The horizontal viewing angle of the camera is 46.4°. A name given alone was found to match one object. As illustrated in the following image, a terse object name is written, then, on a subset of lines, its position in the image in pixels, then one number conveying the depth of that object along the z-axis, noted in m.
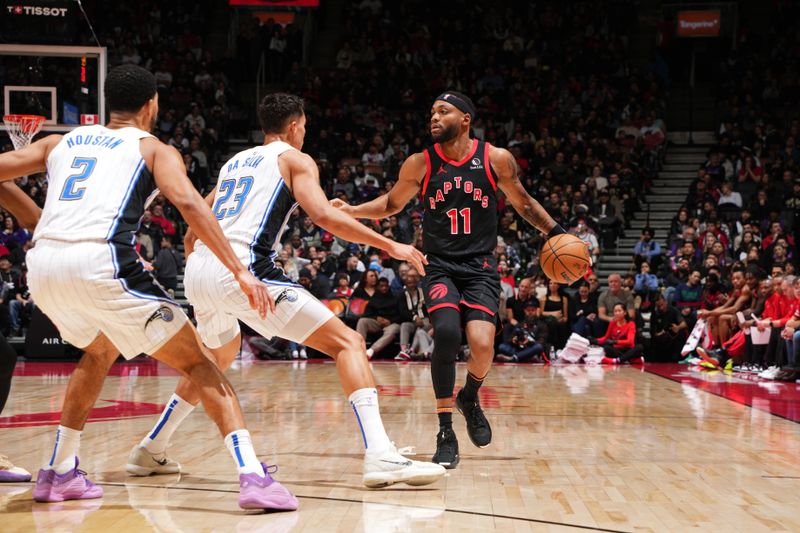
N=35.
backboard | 11.95
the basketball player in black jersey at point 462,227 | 5.33
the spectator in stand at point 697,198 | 17.50
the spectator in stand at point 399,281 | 14.73
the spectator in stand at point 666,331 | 14.40
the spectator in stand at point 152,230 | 16.02
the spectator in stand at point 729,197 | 17.34
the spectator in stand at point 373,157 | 19.59
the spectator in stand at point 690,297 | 14.61
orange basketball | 5.82
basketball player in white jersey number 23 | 4.25
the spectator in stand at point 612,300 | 14.44
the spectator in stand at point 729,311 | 13.16
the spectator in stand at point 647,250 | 16.12
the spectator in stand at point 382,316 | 14.23
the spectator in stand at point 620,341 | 14.13
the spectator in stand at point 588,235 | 16.19
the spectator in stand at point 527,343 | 14.12
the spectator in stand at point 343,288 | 14.77
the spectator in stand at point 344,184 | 18.31
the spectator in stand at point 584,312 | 14.42
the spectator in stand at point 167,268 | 15.34
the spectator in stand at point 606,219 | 17.36
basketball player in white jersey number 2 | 3.74
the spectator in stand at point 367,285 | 14.48
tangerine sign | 23.08
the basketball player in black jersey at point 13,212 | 4.16
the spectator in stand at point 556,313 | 14.53
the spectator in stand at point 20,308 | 14.03
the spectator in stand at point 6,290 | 13.93
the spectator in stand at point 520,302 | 14.47
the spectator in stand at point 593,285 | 14.68
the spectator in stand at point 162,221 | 16.45
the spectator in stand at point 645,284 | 15.32
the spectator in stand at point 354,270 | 15.43
